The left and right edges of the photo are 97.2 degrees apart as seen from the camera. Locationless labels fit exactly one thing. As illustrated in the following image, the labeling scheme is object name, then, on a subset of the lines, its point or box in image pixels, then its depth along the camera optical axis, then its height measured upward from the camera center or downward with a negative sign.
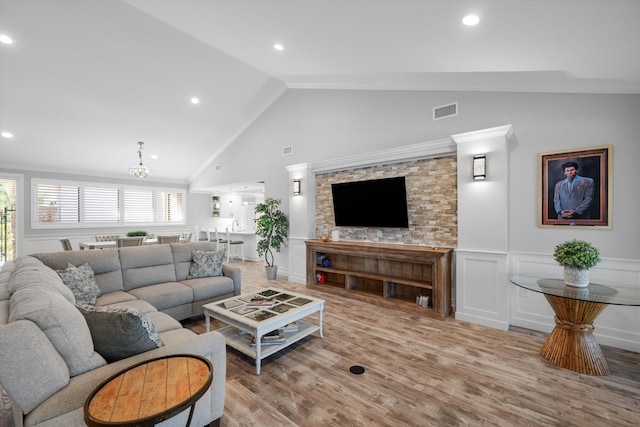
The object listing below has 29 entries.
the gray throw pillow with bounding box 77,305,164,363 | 1.62 -0.69
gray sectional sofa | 1.28 -0.75
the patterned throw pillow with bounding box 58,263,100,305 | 2.96 -0.75
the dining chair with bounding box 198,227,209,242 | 9.64 -0.78
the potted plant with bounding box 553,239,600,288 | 2.60 -0.46
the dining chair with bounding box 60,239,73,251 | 5.57 -0.61
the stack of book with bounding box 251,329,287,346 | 2.78 -1.27
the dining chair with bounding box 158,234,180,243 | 6.23 -0.58
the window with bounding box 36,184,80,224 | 6.99 +0.25
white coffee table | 2.58 -1.03
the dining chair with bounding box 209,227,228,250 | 8.36 -0.85
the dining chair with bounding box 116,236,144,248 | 5.77 -0.58
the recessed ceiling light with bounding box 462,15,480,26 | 2.30 +1.58
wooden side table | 1.13 -0.81
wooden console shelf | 3.77 -1.01
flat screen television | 4.41 +0.14
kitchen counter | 8.32 -0.91
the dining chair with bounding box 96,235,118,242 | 7.06 -0.65
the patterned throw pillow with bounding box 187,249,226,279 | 4.08 -0.75
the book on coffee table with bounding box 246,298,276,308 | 2.94 -0.97
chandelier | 6.43 +0.96
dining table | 5.95 -0.68
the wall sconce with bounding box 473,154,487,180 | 3.46 +0.55
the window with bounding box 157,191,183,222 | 9.21 +0.22
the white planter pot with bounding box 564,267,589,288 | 2.67 -0.64
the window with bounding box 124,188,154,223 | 8.47 +0.24
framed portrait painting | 2.97 +0.25
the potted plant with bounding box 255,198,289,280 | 5.99 -0.36
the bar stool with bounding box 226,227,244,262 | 8.17 -1.09
